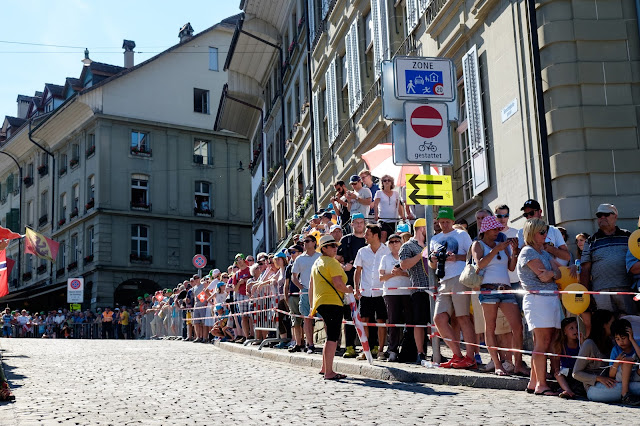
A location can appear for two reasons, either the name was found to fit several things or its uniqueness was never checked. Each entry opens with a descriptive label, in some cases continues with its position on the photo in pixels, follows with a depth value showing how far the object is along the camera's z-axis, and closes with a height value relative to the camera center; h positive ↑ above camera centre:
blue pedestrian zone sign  11.33 +3.21
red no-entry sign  11.24 +2.69
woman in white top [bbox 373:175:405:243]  15.16 +2.28
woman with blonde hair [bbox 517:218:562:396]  8.91 +0.35
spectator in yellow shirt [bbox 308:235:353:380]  11.02 +0.66
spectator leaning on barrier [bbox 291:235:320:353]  14.27 +1.02
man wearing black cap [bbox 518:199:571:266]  9.80 +1.01
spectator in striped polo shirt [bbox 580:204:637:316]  9.35 +0.72
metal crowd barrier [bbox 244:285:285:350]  16.56 +0.62
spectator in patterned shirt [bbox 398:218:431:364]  11.56 +0.74
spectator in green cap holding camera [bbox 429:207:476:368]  10.72 +0.62
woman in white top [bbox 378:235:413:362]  11.94 +0.63
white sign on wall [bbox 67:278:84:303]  37.47 +2.59
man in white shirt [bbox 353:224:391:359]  12.54 +0.84
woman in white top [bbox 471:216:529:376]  9.86 +0.63
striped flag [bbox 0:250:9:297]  17.59 +1.53
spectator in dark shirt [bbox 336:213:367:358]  13.51 +1.43
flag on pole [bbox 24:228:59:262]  25.75 +3.18
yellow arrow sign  10.86 +1.79
